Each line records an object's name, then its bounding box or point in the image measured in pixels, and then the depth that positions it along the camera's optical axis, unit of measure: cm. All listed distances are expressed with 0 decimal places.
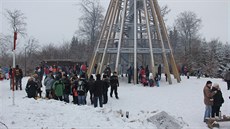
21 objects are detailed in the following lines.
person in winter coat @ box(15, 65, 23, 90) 1931
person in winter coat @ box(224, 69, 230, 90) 2037
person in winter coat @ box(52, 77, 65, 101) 1497
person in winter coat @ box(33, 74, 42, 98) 1564
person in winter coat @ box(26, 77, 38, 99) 1449
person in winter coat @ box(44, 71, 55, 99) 1545
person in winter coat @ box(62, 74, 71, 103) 1509
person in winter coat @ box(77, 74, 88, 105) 1439
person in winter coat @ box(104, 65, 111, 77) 2064
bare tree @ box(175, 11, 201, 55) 5388
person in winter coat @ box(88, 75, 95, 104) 1438
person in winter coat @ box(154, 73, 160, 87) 2262
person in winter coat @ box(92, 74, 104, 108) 1418
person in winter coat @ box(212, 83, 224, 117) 1158
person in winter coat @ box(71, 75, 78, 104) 1480
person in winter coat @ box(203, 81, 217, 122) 1164
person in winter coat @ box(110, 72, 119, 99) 1680
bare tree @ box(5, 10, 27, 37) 3559
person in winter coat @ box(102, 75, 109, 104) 1493
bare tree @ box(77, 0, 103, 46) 4228
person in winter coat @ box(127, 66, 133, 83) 2384
